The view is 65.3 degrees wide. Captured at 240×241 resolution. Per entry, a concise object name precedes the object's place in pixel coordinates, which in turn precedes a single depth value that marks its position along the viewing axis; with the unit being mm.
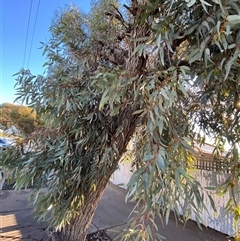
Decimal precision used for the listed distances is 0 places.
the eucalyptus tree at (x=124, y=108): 920
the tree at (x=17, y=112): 7807
